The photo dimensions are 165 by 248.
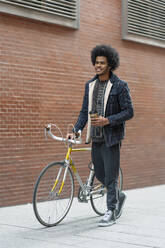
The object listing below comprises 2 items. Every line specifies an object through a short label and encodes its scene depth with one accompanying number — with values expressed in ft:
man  19.70
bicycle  18.65
